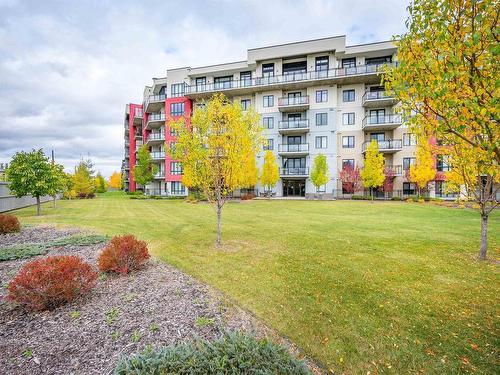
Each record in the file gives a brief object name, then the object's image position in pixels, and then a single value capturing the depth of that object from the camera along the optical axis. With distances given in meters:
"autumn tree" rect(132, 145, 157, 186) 40.12
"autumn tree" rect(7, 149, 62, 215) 17.33
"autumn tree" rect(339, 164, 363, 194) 33.06
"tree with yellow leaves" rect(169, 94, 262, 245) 9.64
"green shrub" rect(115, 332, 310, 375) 2.59
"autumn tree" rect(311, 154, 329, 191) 32.15
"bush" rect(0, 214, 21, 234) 11.85
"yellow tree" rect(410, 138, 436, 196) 28.73
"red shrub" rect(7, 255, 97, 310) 4.79
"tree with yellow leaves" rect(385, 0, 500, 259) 3.81
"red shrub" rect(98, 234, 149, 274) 6.81
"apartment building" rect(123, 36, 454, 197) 34.94
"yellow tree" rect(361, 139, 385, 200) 28.53
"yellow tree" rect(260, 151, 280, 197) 34.03
